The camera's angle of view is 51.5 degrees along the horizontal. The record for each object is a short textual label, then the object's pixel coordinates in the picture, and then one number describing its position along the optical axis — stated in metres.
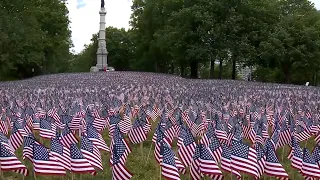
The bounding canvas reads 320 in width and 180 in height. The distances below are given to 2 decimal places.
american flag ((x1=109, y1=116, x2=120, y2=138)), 9.70
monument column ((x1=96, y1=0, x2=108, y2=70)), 58.72
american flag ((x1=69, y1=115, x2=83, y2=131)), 10.35
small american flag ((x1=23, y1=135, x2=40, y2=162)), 7.64
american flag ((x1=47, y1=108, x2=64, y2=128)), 10.51
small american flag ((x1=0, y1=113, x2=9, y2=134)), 9.98
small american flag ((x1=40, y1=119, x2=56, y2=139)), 9.37
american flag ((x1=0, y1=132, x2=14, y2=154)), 7.52
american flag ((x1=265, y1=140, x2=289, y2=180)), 6.66
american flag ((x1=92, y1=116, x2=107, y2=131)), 10.48
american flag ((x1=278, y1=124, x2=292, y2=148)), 9.30
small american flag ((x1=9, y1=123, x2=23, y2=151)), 8.74
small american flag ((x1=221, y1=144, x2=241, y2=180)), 6.84
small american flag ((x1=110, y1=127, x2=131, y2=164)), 6.58
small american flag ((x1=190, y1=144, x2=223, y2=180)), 6.47
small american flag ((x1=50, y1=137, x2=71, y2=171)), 7.02
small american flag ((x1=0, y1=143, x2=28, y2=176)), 6.86
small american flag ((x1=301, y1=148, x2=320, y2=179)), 6.60
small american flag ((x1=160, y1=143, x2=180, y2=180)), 6.14
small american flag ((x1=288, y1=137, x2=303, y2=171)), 7.13
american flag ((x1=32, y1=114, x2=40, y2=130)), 10.62
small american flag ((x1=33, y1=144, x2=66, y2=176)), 6.65
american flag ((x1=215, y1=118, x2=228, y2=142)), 9.06
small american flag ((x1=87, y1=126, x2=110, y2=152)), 8.16
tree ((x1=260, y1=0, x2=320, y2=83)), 34.88
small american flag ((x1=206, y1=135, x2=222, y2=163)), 7.40
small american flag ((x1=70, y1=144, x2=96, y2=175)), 6.83
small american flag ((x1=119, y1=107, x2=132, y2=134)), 10.16
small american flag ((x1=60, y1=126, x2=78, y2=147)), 8.24
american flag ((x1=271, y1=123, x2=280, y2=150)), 8.61
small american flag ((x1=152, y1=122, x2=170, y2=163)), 7.54
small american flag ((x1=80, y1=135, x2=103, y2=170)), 7.07
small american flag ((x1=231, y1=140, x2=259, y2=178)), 6.59
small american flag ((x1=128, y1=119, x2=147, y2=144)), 9.49
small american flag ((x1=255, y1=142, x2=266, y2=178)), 6.89
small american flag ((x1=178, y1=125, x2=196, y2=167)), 7.33
